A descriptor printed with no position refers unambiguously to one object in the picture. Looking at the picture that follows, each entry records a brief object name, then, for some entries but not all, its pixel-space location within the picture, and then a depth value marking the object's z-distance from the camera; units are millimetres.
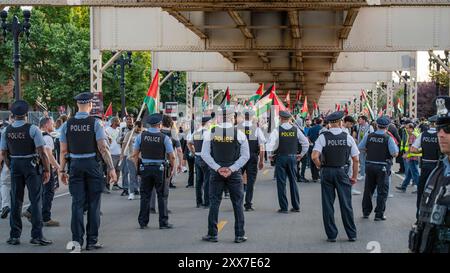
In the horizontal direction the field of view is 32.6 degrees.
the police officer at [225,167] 11562
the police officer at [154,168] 12945
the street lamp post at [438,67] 41528
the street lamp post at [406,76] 50581
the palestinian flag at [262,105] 22514
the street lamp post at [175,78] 49531
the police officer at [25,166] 11336
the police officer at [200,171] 16219
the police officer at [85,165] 10820
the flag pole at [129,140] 17950
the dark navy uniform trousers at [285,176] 15352
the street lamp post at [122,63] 39531
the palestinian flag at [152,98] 17562
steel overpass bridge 23239
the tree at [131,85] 64875
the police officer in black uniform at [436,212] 5812
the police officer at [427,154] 14094
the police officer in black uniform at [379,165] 14352
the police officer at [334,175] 11727
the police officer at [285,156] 15406
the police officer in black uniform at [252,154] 15859
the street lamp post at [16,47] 26125
